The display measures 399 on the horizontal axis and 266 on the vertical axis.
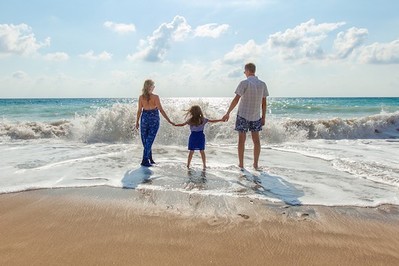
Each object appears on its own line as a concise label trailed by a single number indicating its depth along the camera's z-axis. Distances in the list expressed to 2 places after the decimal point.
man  6.81
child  7.05
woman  7.25
